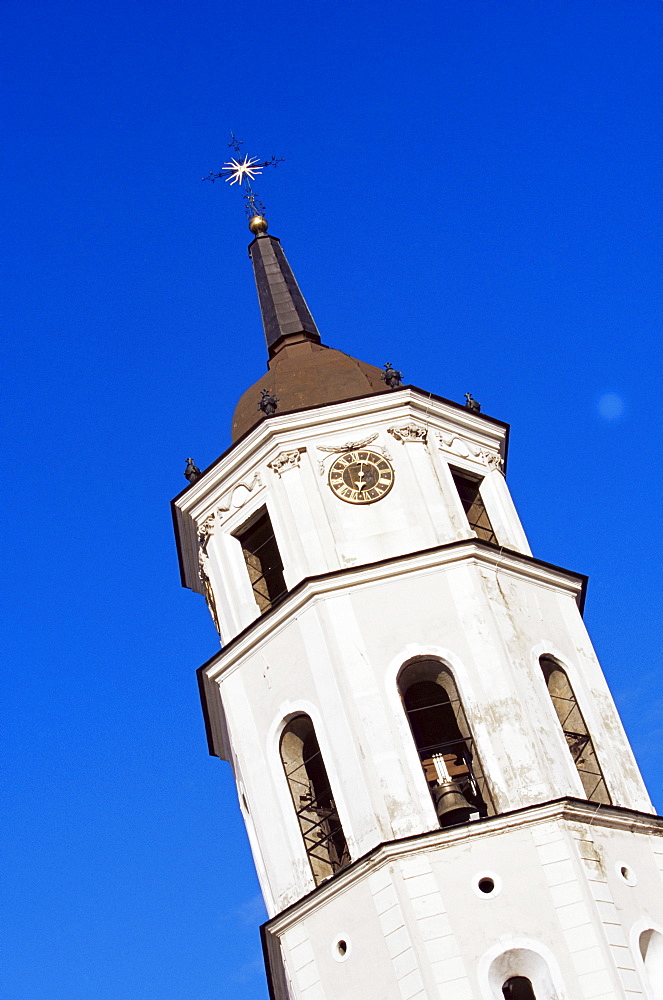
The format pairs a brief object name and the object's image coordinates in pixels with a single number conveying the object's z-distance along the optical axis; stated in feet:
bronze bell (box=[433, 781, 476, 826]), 96.63
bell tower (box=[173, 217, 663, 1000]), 92.43
